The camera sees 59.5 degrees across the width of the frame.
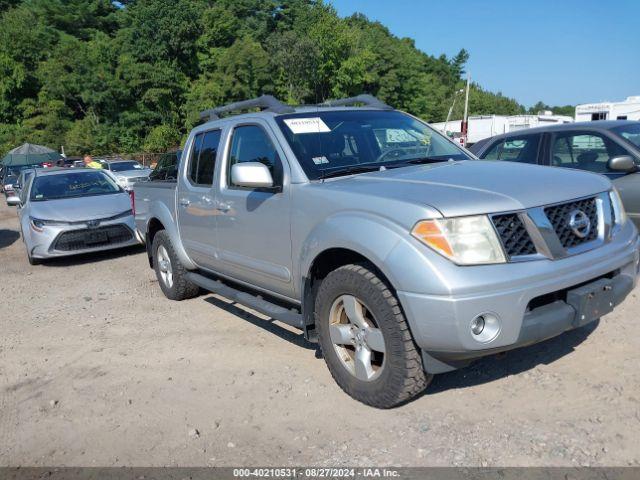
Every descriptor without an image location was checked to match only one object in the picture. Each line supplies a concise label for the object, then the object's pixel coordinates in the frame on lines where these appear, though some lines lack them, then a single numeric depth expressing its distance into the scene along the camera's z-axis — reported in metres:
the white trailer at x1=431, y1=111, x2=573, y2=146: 29.16
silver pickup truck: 2.87
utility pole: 33.81
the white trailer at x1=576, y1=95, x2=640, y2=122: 22.58
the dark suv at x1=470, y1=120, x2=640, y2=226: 5.68
